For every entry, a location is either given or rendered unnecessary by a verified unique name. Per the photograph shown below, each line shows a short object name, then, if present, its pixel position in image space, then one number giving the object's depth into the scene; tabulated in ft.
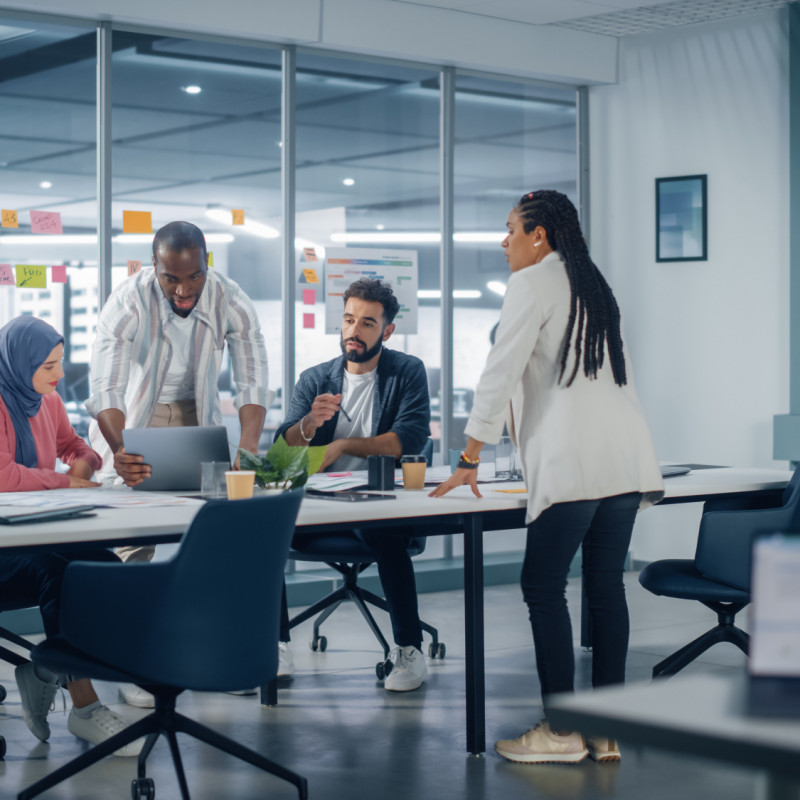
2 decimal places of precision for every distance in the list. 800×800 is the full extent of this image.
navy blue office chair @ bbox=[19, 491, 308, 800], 8.20
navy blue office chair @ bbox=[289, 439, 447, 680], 13.89
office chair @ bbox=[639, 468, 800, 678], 11.87
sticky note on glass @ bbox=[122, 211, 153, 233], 17.20
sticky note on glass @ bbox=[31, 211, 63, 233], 16.24
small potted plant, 10.59
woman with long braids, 10.19
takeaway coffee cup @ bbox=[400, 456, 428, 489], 11.82
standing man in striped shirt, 12.79
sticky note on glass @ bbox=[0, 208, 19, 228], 15.97
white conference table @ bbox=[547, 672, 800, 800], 4.08
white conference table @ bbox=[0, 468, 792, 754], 8.72
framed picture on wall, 20.51
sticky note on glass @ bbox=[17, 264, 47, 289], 16.22
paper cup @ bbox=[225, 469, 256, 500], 10.28
